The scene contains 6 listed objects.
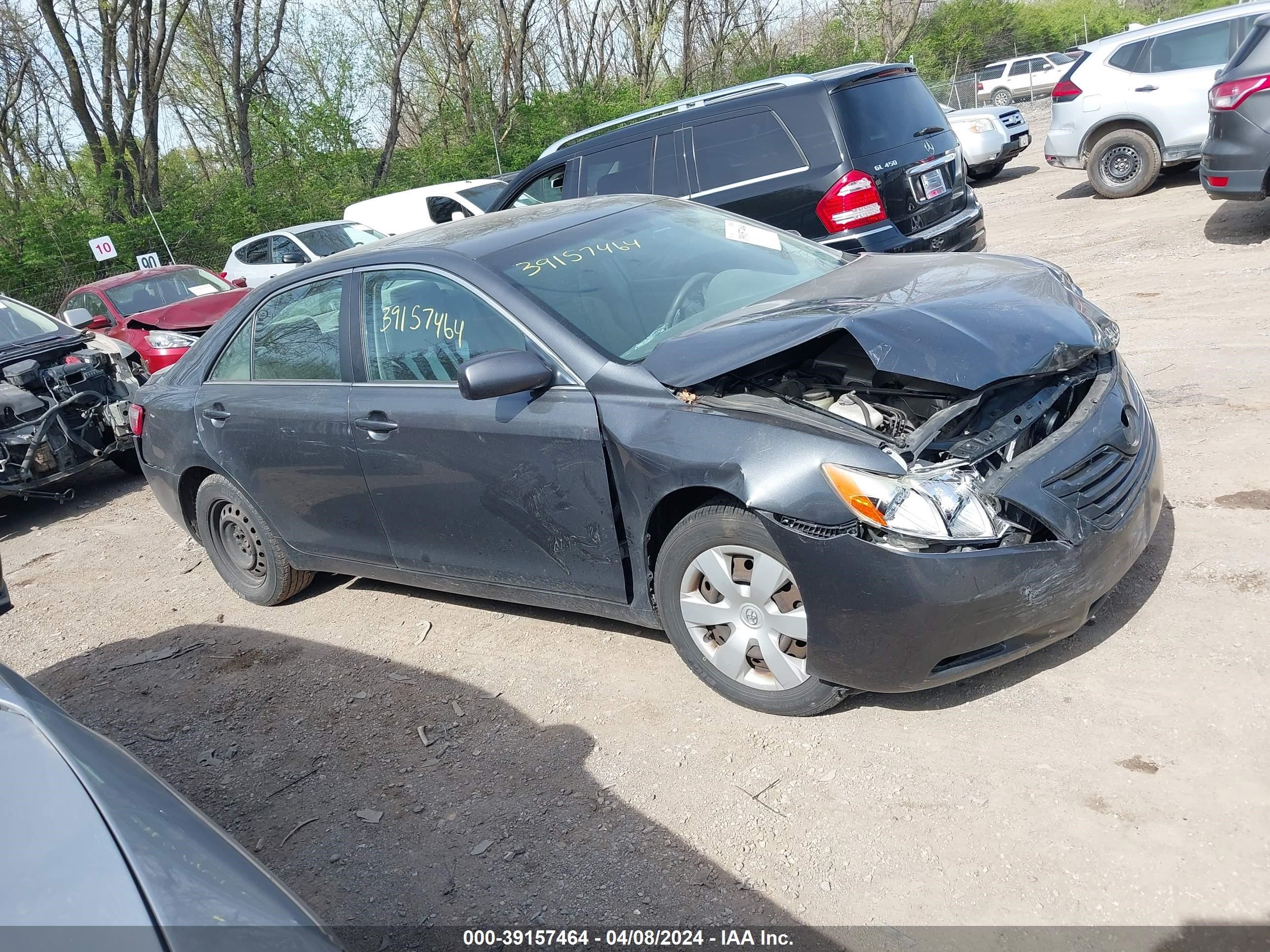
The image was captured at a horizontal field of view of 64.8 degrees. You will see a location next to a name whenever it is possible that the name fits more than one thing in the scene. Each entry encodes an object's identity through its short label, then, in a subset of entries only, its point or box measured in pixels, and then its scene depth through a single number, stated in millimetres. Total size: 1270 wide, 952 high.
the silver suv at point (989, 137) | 15984
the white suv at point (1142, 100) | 10820
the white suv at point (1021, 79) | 32188
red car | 9977
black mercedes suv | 7285
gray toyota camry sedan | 3047
